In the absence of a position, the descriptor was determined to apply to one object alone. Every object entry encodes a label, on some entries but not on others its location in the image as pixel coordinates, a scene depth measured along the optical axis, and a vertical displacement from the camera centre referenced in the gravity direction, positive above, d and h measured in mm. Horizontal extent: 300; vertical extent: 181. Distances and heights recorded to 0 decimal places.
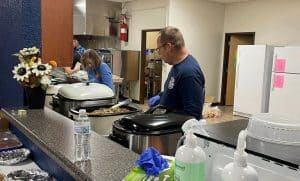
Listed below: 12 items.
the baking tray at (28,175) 1566 -653
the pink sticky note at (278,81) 6105 -445
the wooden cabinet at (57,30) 2492 +185
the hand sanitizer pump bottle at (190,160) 786 -269
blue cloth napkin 895 -321
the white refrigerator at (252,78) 6442 -433
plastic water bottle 1246 -346
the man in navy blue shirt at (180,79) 2070 -155
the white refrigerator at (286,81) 5852 -428
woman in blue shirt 3459 -181
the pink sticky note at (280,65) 6052 -113
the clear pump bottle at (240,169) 678 -251
